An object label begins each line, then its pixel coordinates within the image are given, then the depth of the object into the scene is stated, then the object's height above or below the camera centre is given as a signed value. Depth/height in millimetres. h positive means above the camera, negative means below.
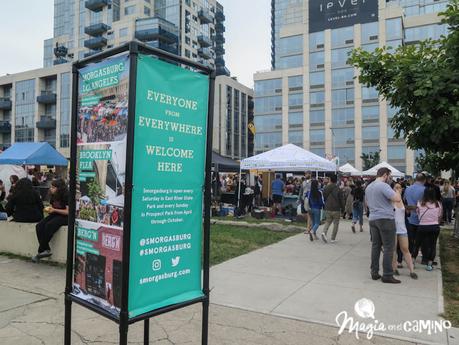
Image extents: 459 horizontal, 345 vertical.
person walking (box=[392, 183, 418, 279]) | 7074 -746
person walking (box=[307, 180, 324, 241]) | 10953 -484
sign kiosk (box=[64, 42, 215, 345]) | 2732 +0
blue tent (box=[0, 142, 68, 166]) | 16094 +1120
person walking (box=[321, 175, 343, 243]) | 10703 -466
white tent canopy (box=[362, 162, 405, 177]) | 25109 +985
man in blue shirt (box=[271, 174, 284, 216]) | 17202 -239
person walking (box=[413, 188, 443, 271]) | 7480 -623
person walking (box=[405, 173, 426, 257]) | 7789 -211
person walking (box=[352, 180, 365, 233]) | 13288 -584
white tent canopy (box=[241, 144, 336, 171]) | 14875 +907
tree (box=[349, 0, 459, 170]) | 7586 +1992
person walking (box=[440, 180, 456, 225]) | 16836 -473
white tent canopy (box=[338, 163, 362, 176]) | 28188 +1154
